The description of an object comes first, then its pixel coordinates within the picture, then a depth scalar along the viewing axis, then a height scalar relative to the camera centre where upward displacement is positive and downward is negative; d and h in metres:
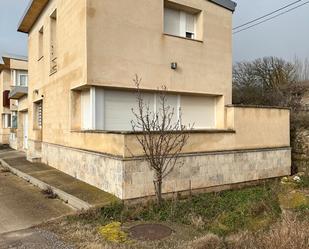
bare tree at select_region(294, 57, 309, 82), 19.11 +3.87
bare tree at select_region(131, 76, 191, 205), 6.06 -0.59
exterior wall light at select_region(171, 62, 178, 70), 9.02 +2.04
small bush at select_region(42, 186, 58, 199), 6.99 -1.94
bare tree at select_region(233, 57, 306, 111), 15.71 +2.95
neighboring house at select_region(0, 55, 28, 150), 17.39 +1.73
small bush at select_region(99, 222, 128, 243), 4.46 -1.98
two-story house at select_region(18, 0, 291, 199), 7.20 +1.05
